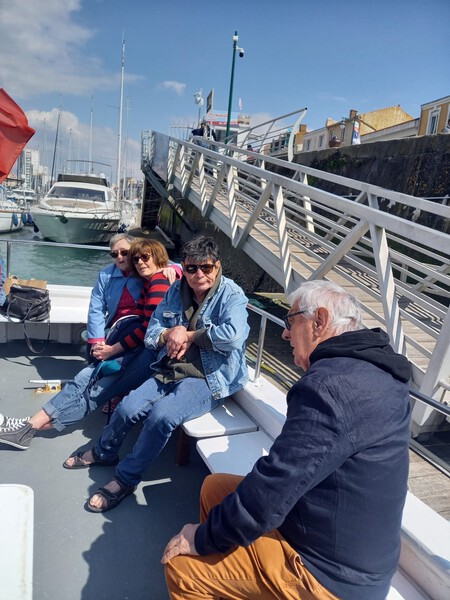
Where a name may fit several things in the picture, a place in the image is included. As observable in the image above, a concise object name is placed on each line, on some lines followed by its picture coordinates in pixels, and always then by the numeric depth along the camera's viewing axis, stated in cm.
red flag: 304
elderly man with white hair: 115
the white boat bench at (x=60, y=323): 394
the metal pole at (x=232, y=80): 1785
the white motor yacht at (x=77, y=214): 1611
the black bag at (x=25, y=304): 366
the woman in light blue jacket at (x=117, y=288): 312
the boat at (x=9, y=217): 2097
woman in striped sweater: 257
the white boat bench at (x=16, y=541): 129
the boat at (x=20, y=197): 3051
